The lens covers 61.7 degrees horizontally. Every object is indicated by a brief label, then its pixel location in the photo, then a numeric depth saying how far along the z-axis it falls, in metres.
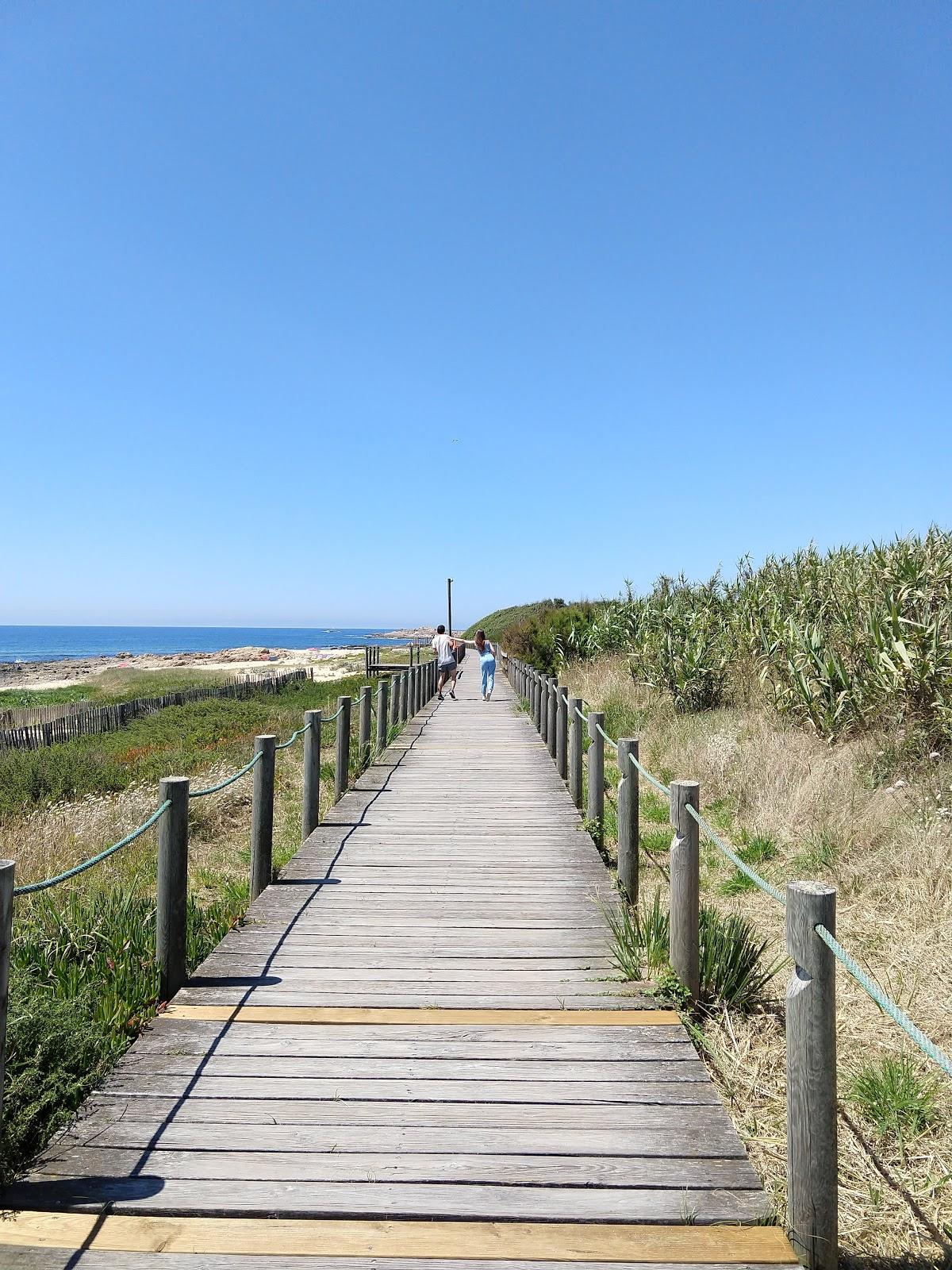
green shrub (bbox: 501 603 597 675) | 27.70
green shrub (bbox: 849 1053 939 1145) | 3.40
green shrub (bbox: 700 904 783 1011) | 4.34
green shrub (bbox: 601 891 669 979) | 4.62
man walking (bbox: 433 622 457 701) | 22.91
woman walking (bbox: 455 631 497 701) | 21.56
